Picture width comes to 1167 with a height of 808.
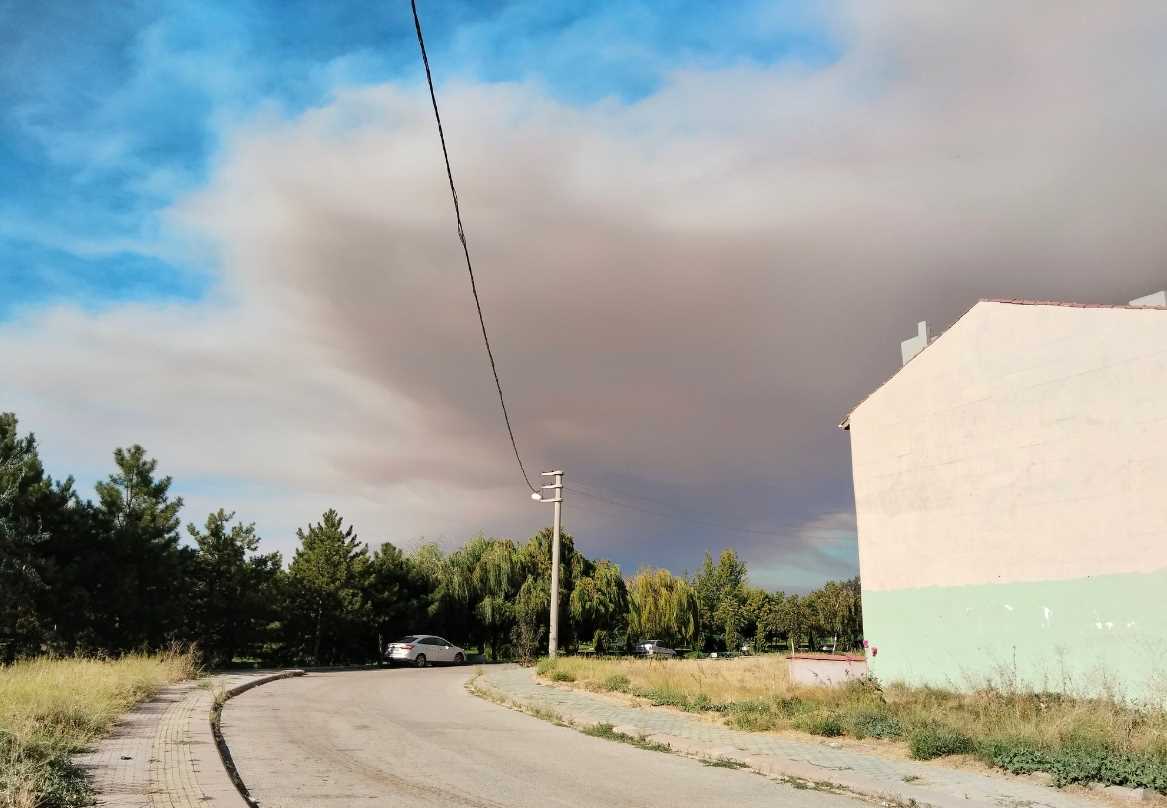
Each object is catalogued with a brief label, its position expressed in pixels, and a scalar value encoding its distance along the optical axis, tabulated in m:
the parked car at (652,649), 53.55
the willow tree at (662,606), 55.62
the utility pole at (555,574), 29.01
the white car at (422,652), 35.25
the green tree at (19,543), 21.83
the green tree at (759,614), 64.94
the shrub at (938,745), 10.45
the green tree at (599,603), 44.81
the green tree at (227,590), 29.36
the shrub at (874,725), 11.88
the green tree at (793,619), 64.88
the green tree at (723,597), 64.50
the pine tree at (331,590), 34.44
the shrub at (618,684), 19.49
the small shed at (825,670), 19.17
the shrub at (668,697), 16.27
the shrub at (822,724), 12.38
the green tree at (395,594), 37.47
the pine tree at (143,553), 25.53
